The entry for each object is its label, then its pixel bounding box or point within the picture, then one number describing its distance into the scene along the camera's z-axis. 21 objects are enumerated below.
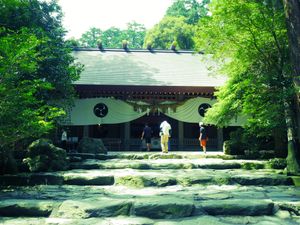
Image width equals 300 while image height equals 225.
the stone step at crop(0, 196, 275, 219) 4.26
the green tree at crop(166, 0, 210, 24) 40.19
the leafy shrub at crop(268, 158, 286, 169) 8.71
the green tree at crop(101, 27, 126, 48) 50.75
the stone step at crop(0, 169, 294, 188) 6.54
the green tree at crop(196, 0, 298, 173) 7.66
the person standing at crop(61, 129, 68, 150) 12.67
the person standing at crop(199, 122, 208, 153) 12.71
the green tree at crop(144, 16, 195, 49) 30.80
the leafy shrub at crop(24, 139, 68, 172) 8.08
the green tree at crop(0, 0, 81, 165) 5.88
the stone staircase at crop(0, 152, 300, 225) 4.23
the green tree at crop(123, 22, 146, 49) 49.65
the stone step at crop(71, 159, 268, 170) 8.59
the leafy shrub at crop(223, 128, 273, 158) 10.77
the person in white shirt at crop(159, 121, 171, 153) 12.41
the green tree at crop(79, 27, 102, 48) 49.39
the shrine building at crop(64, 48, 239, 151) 15.00
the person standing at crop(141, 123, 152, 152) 13.52
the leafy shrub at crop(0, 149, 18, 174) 7.53
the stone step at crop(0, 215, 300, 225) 3.91
